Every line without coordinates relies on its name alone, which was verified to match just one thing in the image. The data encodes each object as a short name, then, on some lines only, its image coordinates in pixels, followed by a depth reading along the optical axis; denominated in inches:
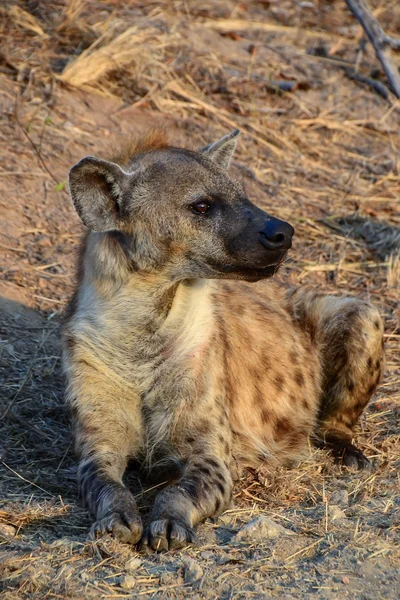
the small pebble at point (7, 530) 288.7
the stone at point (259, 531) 294.7
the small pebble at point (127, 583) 259.3
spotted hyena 317.7
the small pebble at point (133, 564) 268.8
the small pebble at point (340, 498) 337.1
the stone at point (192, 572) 264.8
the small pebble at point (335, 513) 316.5
